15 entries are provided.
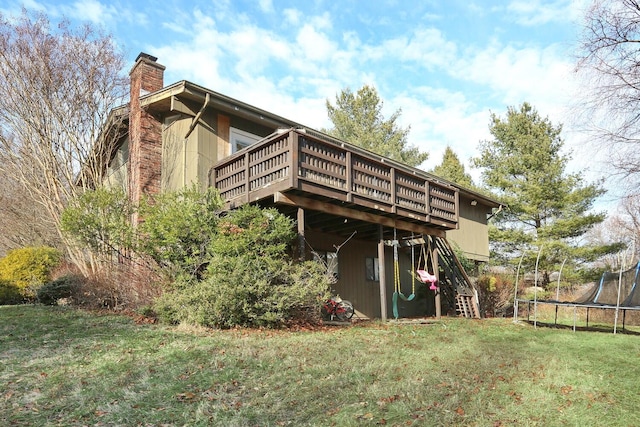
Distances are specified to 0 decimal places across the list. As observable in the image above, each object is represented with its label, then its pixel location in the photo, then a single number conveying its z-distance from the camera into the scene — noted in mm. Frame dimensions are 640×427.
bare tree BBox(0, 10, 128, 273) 11867
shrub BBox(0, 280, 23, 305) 11922
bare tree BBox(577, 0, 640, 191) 9234
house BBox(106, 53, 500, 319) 9305
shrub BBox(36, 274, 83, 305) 10812
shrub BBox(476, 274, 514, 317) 16438
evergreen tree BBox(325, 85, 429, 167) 34031
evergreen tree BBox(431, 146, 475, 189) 31430
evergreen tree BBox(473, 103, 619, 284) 22422
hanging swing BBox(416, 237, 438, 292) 12392
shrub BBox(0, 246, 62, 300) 12031
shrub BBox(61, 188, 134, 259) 9109
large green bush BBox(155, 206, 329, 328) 7848
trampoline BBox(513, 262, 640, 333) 10711
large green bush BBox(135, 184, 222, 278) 8570
